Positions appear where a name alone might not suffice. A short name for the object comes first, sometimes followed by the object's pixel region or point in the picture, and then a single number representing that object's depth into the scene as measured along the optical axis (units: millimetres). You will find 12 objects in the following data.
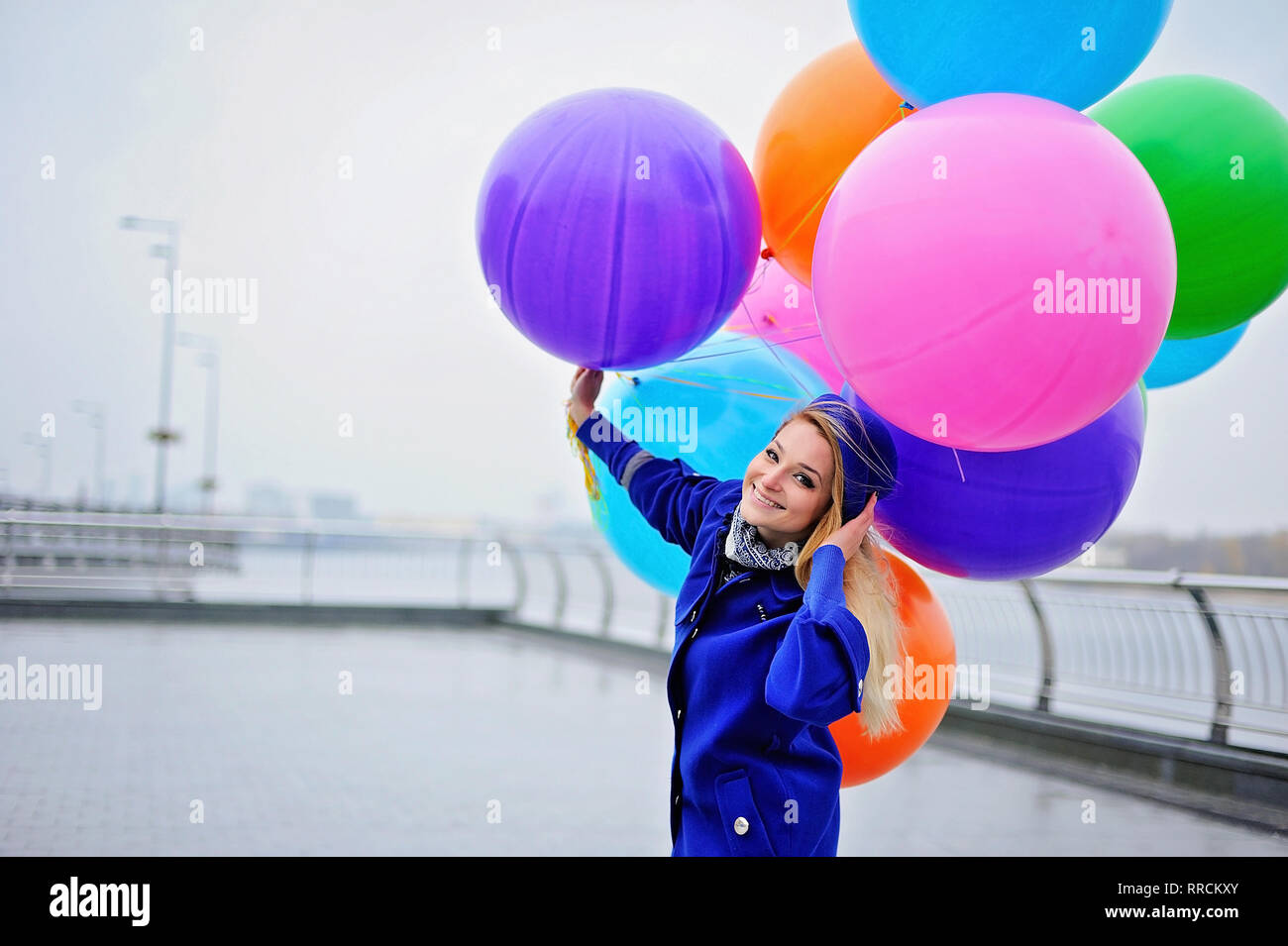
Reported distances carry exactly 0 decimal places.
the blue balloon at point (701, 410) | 2998
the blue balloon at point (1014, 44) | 2389
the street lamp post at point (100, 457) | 50344
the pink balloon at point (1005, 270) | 2076
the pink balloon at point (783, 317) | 3125
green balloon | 2748
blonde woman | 2244
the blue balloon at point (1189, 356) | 3191
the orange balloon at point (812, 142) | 2799
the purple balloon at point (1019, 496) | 2480
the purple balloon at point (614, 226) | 2531
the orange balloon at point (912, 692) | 2680
